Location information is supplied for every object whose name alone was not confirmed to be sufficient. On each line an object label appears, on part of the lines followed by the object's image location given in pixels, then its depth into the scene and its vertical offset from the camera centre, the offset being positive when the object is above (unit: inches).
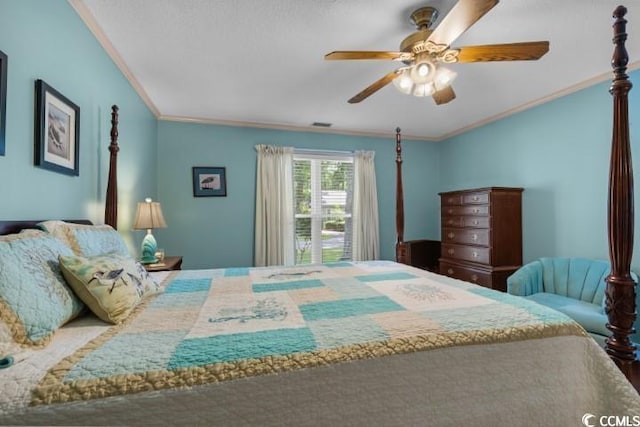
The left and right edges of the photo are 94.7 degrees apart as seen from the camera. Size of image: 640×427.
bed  29.6 -16.2
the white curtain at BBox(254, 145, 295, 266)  155.7 +5.1
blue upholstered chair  85.7 -25.7
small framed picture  149.5 +17.5
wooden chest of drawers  128.1 -8.7
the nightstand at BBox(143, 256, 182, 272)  98.4 -17.6
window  167.9 +5.5
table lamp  101.1 -3.1
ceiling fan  62.1 +37.0
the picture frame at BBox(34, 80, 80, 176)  57.2 +17.8
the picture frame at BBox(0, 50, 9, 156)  47.8 +19.3
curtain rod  165.0 +37.0
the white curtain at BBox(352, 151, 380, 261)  172.7 +3.8
